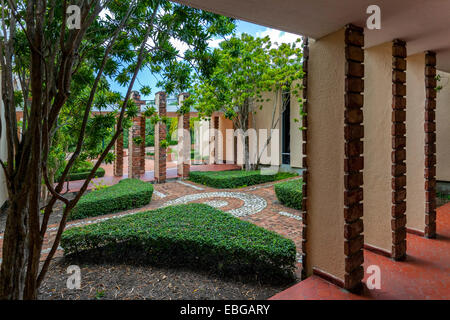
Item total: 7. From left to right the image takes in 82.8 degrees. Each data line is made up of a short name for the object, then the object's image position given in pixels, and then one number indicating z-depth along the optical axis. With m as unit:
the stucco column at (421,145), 3.32
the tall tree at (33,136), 1.48
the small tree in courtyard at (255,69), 8.51
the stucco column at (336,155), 2.10
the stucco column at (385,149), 2.69
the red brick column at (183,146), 10.02
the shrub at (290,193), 5.97
